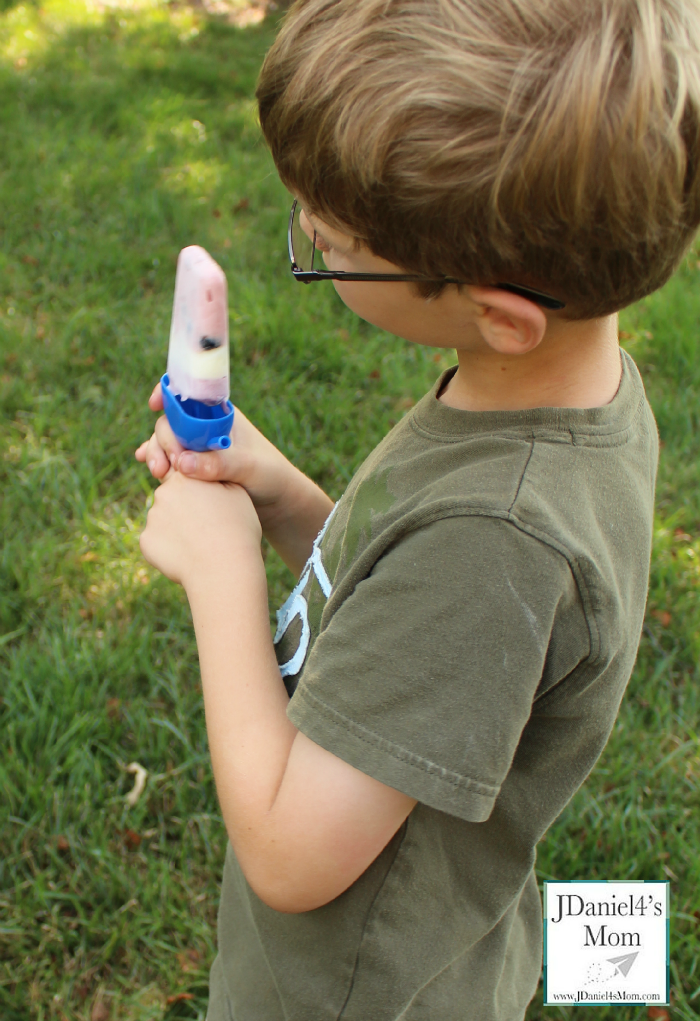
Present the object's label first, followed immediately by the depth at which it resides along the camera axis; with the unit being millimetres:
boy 831
